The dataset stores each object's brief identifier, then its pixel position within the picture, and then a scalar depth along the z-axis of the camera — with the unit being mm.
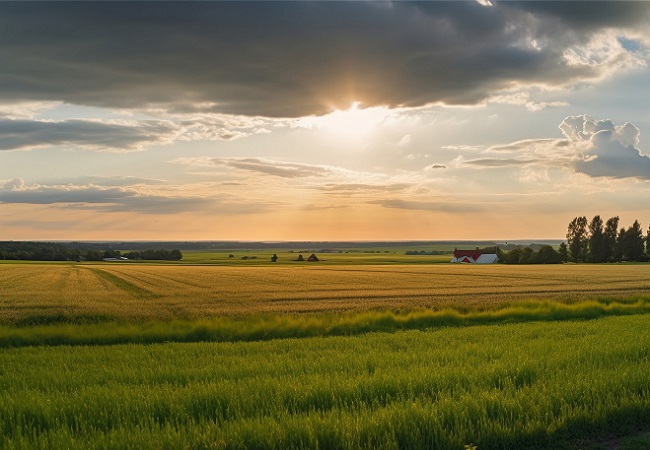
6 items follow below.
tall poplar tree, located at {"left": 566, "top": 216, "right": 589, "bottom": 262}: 130250
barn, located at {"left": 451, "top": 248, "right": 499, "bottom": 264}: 138250
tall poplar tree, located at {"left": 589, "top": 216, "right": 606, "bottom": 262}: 125750
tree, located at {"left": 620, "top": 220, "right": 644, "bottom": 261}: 121625
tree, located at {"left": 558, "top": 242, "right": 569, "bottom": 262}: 128438
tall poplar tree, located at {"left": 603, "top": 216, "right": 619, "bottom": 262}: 125375
